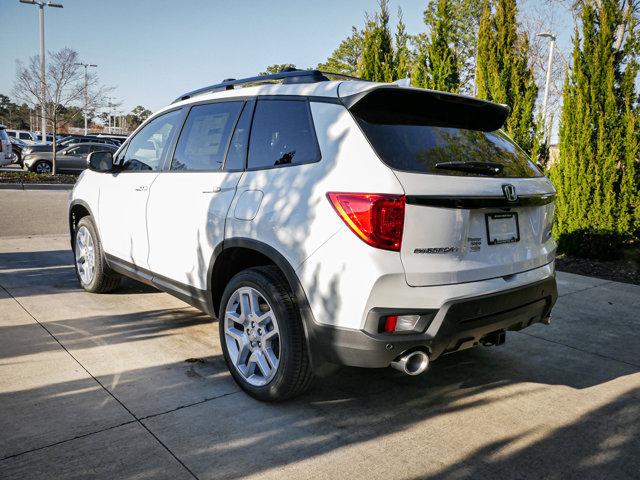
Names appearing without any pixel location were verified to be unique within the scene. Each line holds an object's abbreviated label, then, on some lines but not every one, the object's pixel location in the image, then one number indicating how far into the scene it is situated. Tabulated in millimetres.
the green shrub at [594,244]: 7883
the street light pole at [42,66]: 22281
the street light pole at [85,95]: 24250
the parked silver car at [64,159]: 21672
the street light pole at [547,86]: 9730
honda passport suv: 2596
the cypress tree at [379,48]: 12586
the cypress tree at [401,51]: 12312
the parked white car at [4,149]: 18048
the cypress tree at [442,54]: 11016
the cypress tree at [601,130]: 7773
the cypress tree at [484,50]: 9789
